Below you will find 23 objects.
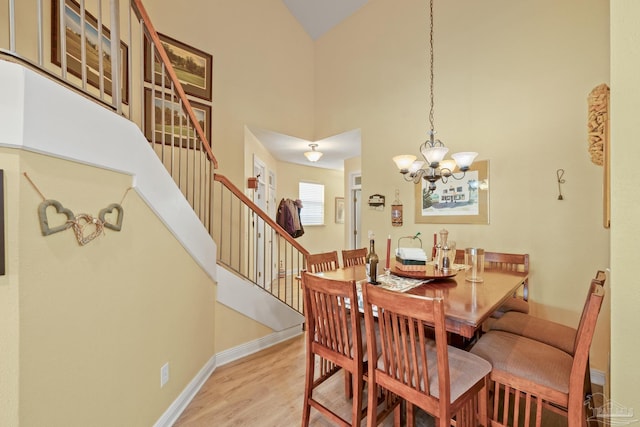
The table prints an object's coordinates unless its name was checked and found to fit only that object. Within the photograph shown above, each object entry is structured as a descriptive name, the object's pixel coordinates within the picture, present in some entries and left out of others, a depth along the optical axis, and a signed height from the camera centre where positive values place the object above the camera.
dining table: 1.33 -0.51
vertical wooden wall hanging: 1.99 +0.62
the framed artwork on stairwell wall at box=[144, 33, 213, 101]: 3.12 +1.72
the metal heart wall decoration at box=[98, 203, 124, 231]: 1.25 -0.02
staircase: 1.12 +0.80
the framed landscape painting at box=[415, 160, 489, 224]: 2.86 +0.12
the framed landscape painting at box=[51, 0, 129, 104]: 2.07 +1.39
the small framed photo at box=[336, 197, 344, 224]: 7.02 +0.02
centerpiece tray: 1.96 -0.46
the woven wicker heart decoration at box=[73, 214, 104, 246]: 1.12 -0.07
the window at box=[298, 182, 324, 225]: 6.28 +0.19
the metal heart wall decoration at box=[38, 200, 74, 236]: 0.98 -0.02
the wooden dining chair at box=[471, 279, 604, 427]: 1.18 -0.76
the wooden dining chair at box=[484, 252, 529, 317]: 2.23 -0.50
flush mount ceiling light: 4.57 +0.95
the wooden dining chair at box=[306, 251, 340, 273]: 2.43 -0.47
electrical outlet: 1.69 -1.02
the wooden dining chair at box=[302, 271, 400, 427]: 1.46 -0.73
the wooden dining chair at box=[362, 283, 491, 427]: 1.15 -0.75
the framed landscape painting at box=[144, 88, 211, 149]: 3.08 +1.10
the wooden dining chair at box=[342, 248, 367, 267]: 2.81 -0.49
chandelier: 2.09 +0.39
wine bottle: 1.84 -0.38
